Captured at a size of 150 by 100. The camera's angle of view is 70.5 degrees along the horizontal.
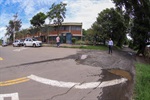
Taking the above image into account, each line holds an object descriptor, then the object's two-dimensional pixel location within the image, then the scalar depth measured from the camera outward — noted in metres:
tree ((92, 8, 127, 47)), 21.00
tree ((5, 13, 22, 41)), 34.27
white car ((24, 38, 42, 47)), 18.11
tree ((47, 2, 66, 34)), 22.93
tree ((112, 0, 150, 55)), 15.54
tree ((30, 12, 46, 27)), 27.78
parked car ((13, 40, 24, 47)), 21.88
